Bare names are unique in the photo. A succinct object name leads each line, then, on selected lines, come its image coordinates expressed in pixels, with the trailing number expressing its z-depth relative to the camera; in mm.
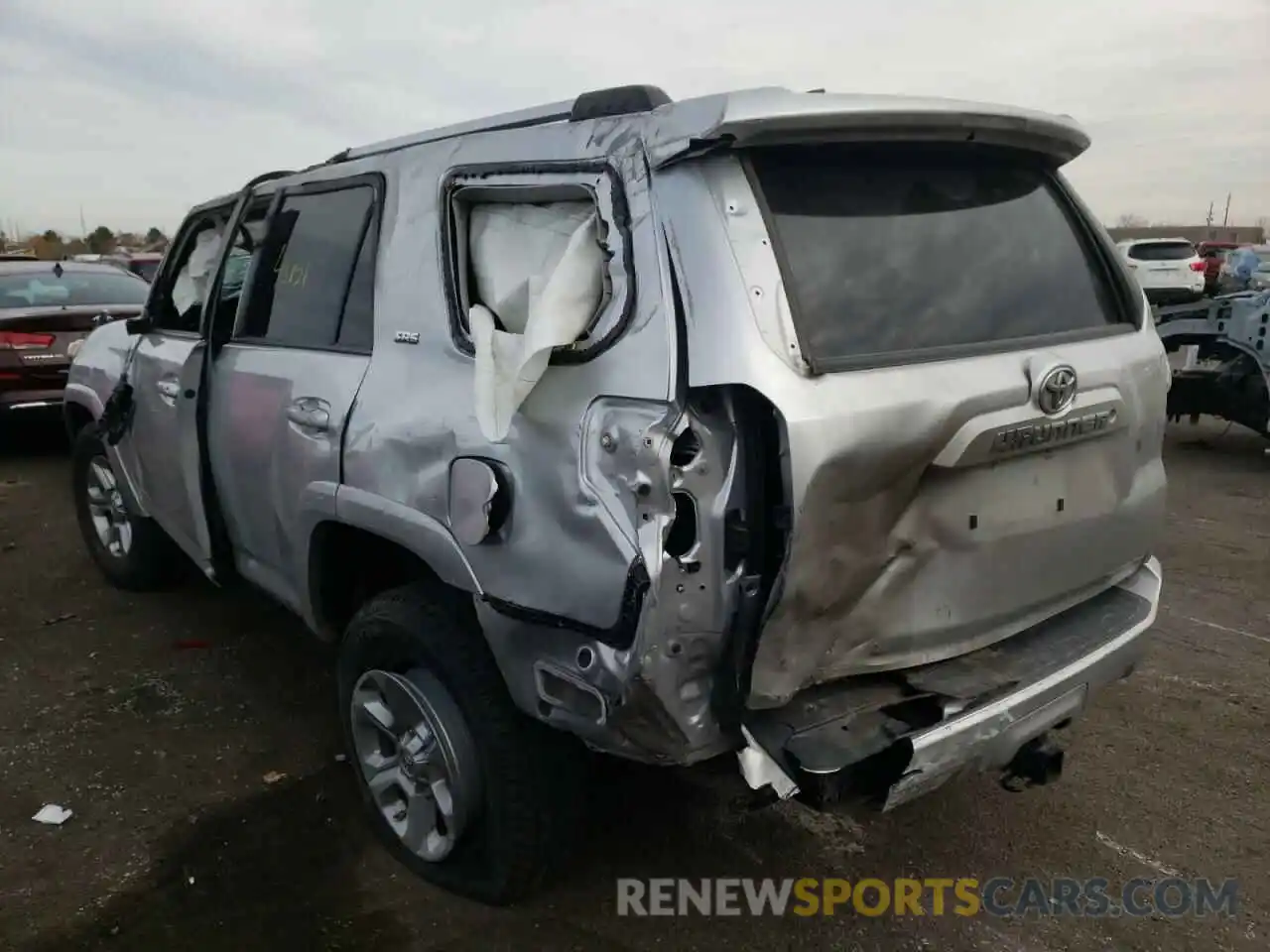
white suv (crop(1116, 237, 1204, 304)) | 18562
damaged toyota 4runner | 1937
